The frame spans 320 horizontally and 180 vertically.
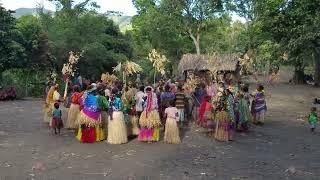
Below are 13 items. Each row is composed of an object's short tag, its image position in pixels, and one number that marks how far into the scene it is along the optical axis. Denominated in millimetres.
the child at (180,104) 17016
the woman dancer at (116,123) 13914
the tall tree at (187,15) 50225
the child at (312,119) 17820
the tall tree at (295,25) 28062
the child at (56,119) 15328
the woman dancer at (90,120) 13891
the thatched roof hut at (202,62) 36406
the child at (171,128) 14219
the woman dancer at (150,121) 14055
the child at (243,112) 16484
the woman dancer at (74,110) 15547
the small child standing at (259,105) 18516
